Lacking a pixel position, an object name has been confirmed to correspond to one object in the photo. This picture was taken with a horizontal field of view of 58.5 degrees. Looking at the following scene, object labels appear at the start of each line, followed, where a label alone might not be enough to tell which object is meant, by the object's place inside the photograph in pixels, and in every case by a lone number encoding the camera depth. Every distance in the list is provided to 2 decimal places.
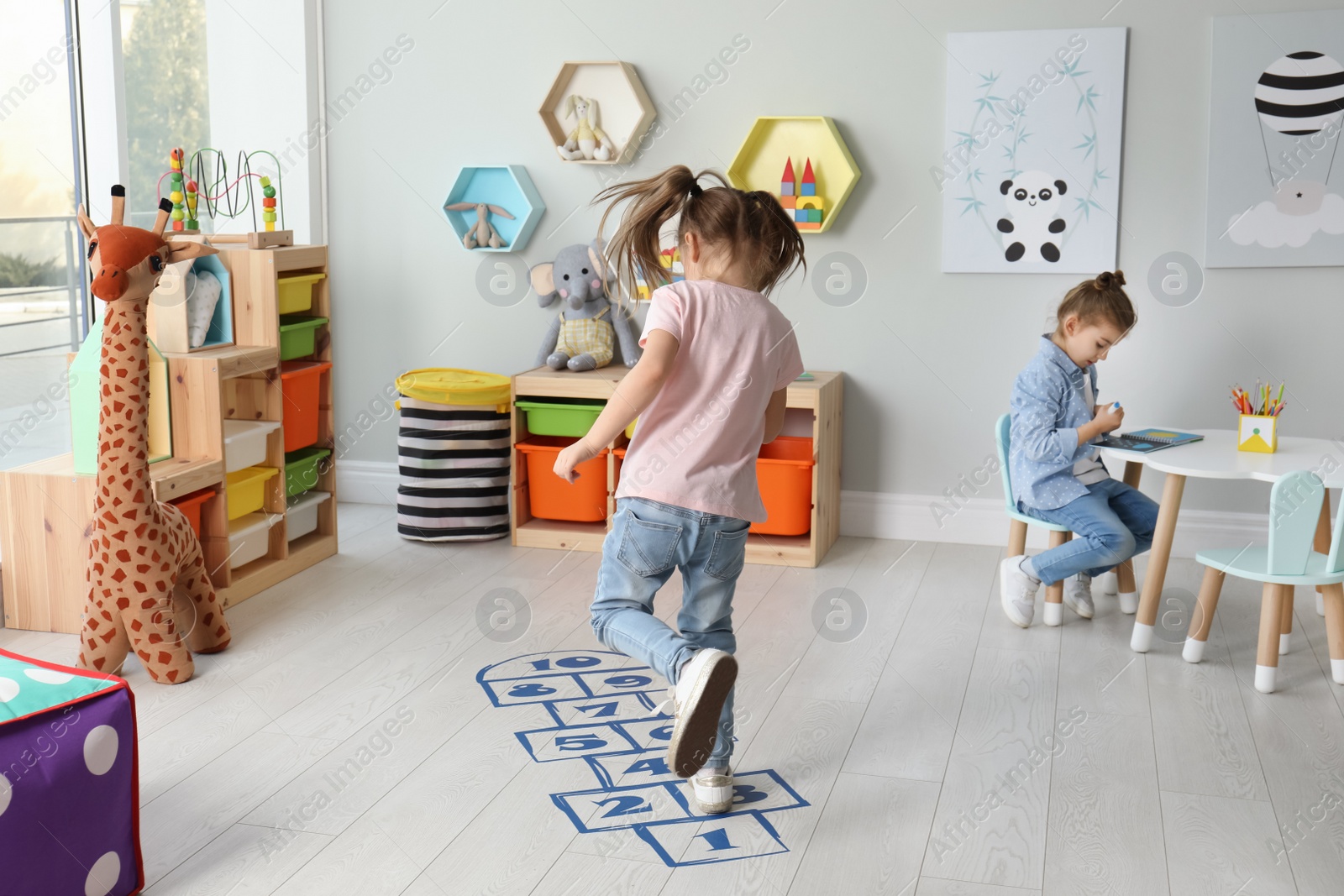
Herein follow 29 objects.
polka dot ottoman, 1.58
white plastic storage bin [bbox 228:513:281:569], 3.19
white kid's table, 2.62
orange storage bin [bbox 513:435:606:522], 3.73
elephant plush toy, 3.81
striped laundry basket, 3.71
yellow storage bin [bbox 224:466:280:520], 3.21
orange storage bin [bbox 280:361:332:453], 3.45
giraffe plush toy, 2.46
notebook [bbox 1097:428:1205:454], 2.86
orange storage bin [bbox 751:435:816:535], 3.55
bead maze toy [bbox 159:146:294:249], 3.12
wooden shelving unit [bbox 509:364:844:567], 3.52
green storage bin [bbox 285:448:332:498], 3.53
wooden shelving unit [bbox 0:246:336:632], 2.83
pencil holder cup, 2.84
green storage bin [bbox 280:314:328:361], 3.40
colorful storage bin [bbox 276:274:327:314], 3.34
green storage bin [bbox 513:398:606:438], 3.68
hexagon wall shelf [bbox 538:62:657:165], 3.76
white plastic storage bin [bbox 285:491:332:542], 3.51
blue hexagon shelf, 3.92
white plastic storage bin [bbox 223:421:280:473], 3.14
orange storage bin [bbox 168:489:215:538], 2.92
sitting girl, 2.88
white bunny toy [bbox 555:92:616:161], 3.79
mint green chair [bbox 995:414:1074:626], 3.00
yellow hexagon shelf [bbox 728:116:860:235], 3.65
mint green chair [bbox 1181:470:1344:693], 2.49
